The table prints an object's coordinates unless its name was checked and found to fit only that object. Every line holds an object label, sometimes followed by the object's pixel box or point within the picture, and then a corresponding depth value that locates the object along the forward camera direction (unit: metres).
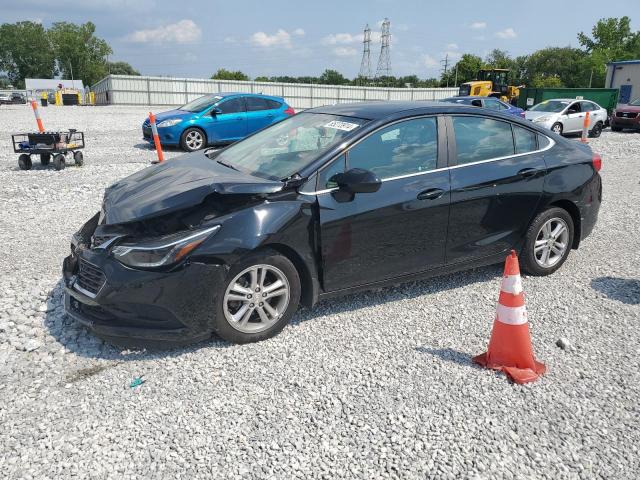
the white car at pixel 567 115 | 19.33
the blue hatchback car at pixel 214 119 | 13.86
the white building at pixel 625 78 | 29.97
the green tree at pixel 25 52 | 120.06
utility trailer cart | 10.60
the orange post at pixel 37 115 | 11.66
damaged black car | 3.42
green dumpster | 25.55
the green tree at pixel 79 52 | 119.12
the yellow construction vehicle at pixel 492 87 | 30.97
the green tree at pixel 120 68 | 126.03
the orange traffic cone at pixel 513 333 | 3.36
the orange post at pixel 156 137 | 10.19
